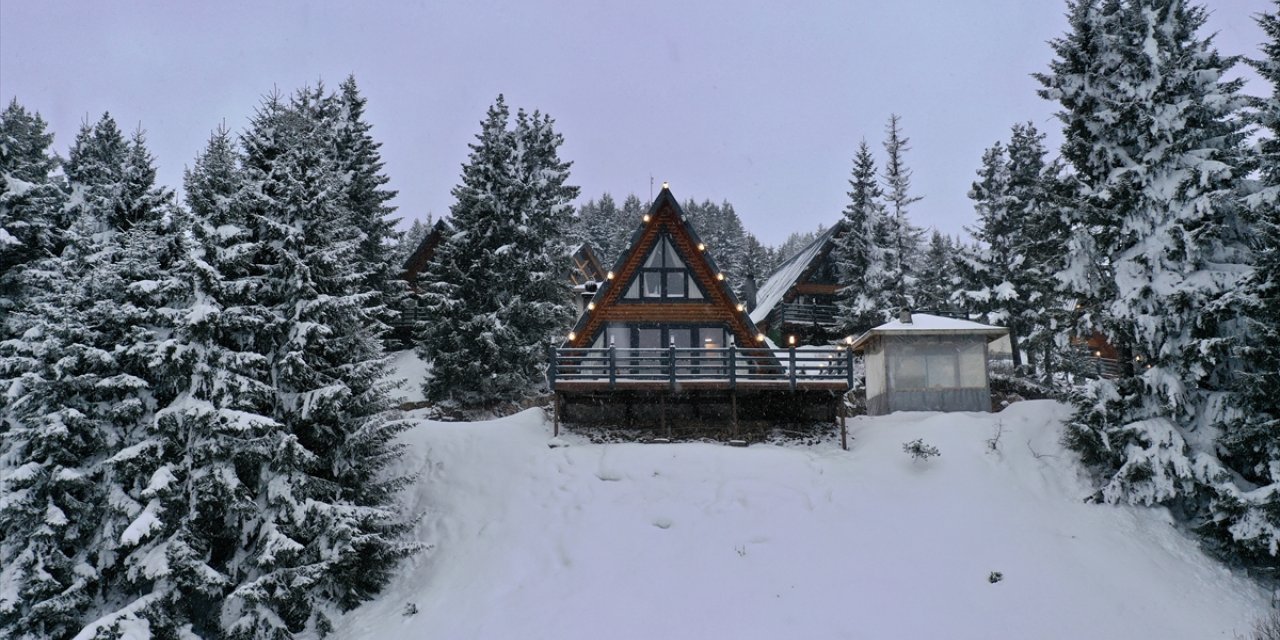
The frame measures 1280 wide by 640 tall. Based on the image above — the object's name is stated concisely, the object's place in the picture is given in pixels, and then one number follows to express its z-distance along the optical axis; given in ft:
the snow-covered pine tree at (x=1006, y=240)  105.70
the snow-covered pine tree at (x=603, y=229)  198.38
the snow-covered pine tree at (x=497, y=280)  89.40
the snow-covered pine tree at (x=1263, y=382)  48.37
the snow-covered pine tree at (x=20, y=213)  63.72
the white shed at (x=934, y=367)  82.23
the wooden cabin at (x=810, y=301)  131.34
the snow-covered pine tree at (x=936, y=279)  135.54
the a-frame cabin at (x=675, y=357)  71.00
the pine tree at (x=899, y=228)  111.14
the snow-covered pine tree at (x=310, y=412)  44.73
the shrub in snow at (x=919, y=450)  62.46
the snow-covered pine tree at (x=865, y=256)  111.65
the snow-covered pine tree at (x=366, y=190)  95.14
